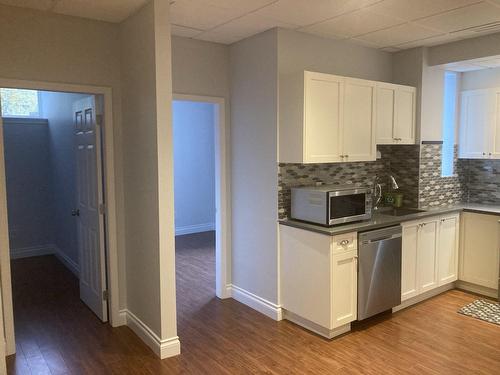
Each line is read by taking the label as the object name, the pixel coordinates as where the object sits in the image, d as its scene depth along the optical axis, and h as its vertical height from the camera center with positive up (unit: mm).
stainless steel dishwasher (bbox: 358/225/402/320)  3545 -1049
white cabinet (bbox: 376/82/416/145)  4035 +384
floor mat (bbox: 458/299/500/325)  3828 -1540
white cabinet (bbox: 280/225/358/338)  3367 -1069
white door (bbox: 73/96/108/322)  3664 -507
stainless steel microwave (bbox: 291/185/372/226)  3432 -446
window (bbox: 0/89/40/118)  6109 +777
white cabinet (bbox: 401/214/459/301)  3996 -1049
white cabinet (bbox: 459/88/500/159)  4504 +298
